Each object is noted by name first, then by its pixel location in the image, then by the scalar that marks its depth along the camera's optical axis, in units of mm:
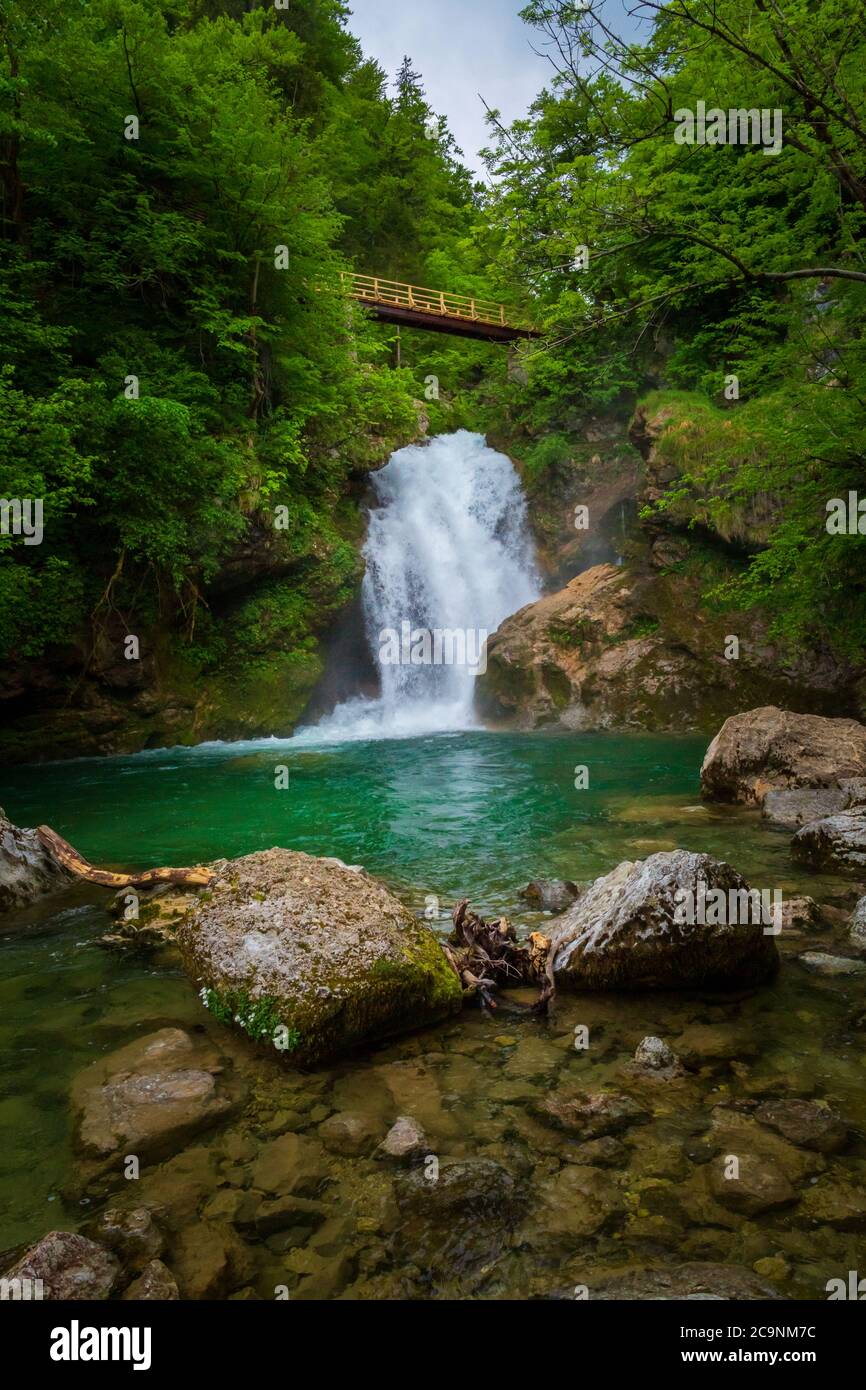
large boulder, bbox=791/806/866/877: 6473
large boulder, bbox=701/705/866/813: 9023
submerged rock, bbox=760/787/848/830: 8016
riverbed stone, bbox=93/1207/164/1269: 2438
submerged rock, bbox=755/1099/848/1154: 2914
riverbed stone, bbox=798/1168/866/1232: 2492
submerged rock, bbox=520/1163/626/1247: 2516
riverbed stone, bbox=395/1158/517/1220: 2658
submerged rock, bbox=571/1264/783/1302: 2207
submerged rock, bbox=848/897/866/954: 4858
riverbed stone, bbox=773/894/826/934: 5211
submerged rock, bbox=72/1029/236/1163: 3059
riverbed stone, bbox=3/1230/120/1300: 2238
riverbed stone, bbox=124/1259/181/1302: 2238
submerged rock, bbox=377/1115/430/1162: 2961
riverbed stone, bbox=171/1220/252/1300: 2332
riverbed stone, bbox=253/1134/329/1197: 2795
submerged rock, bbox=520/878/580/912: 5828
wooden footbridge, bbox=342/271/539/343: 23609
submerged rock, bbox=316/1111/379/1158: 3016
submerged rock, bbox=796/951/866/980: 4461
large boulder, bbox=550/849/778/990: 4348
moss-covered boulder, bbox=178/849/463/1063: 3703
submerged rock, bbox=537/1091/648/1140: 3094
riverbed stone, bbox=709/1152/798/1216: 2600
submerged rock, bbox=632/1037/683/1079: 3518
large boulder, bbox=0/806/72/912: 6270
